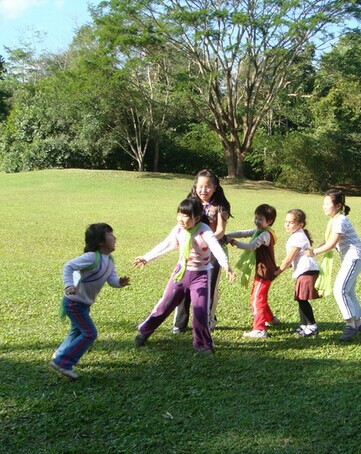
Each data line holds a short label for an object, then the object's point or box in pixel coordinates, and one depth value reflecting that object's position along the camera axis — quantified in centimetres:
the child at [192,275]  475
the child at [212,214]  515
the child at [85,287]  413
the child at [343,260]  520
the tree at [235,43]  2664
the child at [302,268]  528
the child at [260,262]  533
